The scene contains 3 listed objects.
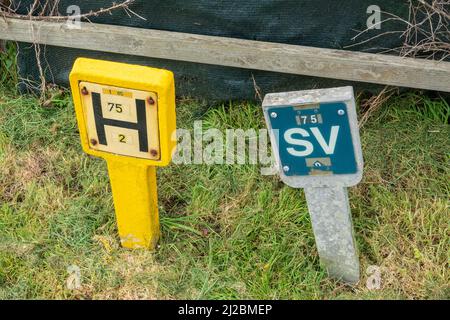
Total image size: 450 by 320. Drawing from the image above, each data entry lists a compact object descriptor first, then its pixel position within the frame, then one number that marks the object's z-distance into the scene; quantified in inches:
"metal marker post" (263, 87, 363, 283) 105.7
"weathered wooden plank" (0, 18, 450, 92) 139.7
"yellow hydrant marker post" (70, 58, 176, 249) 111.3
